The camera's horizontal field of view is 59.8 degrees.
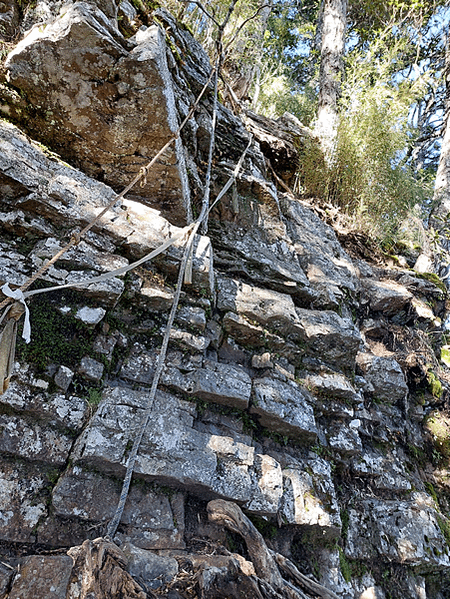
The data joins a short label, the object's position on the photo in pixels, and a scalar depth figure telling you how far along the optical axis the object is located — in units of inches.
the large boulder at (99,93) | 138.2
